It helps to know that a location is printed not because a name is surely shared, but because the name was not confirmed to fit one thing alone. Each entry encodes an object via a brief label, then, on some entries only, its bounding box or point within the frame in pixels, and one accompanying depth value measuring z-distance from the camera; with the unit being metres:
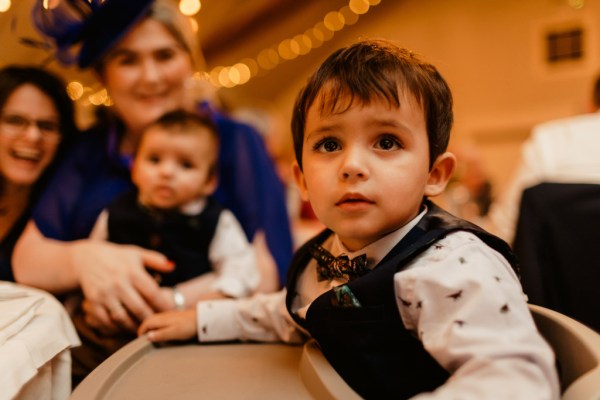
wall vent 4.39
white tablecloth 0.69
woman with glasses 1.13
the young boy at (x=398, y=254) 0.57
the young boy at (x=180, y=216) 1.23
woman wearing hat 1.09
